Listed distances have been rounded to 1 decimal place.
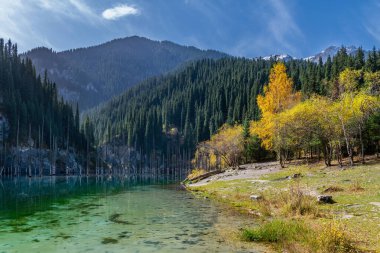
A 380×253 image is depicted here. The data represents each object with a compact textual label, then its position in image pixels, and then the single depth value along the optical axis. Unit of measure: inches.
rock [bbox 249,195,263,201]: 1232.2
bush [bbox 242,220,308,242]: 678.5
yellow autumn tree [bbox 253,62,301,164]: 3034.0
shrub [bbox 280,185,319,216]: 914.1
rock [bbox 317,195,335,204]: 1029.2
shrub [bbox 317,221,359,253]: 548.8
